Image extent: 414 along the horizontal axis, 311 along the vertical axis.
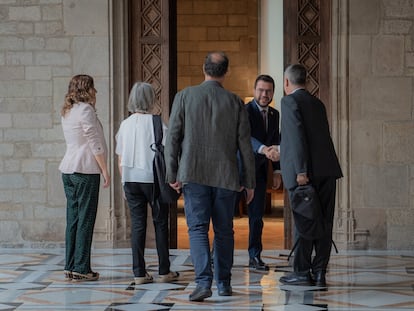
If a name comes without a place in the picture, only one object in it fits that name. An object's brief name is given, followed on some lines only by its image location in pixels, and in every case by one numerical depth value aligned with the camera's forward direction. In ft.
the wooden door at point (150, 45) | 43.17
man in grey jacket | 29.69
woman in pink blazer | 33.07
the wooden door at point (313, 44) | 42.47
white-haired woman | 32.36
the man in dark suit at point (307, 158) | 31.26
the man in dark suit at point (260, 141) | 36.13
